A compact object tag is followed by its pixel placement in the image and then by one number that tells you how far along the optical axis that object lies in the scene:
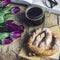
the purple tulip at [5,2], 1.15
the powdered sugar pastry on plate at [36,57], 0.99
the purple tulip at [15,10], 1.15
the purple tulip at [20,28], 1.08
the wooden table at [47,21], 1.09
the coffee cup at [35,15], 1.07
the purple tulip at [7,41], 1.06
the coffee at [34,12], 1.08
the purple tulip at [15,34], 1.06
